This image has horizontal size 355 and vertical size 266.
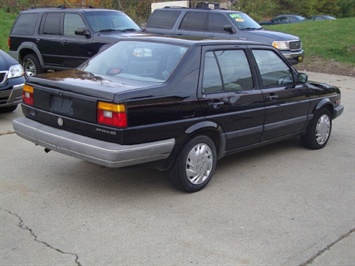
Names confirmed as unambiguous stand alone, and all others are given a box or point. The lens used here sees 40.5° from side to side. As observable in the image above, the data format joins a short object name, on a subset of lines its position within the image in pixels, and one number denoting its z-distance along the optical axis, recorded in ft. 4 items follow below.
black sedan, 14.79
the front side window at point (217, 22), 43.62
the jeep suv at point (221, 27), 42.76
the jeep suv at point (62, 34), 35.88
